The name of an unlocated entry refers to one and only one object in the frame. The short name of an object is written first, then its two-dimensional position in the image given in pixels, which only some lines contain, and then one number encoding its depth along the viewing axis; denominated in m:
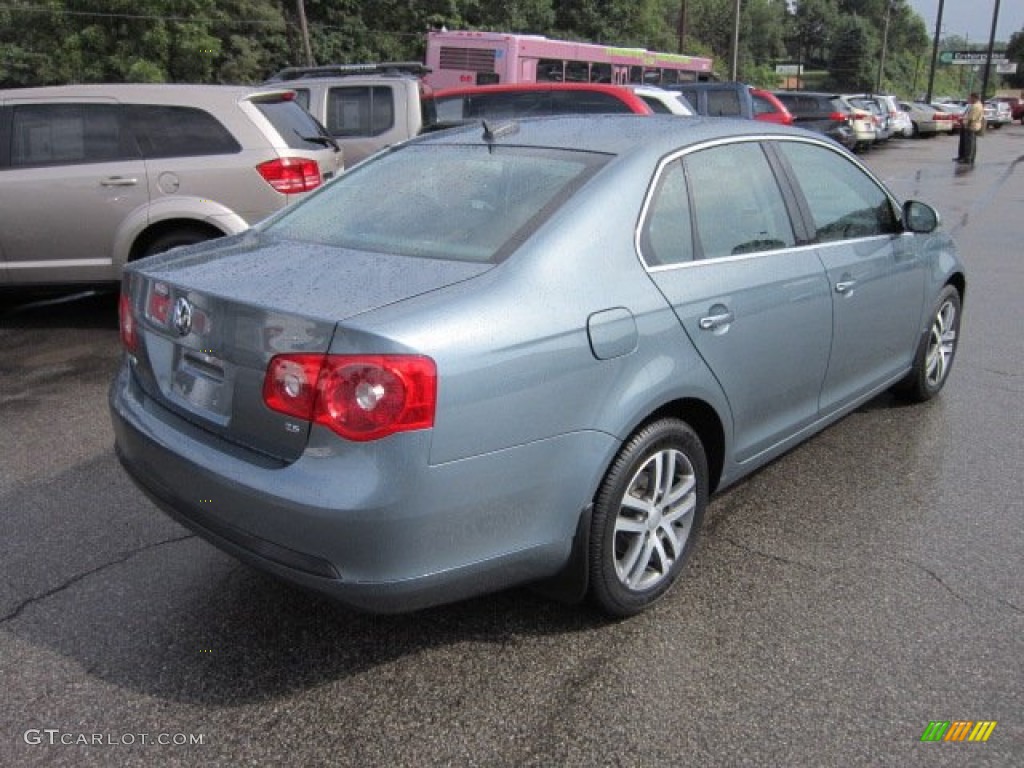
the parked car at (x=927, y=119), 39.84
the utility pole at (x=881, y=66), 64.25
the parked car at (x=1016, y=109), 63.62
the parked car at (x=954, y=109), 41.69
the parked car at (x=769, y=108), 18.92
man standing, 22.97
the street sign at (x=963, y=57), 74.00
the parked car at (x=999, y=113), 52.03
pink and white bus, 19.70
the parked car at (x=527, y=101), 10.71
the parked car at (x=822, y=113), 25.34
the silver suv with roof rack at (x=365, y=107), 10.11
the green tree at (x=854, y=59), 82.56
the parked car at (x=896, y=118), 34.00
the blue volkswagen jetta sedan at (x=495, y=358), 2.32
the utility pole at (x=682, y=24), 43.59
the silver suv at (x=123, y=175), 6.40
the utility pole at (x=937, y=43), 55.44
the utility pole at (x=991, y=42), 53.81
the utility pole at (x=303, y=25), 28.50
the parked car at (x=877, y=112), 30.05
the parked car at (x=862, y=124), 27.34
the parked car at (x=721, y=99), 15.12
